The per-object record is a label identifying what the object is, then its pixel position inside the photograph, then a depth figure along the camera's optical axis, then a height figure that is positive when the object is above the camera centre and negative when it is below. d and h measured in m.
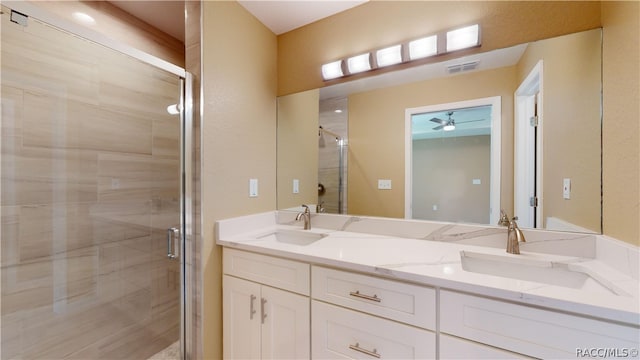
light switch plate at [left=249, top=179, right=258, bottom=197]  1.65 -0.07
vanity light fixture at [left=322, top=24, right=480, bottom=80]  1.29 +0.78
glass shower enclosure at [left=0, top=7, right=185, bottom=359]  1.26 -0.13
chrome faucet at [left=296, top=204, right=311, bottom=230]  1.69 -0.29
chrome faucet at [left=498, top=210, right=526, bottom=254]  1.10 -0.28
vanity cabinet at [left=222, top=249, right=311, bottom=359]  1.14 -0.68
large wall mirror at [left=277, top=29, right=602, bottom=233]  1.09 +0.24
